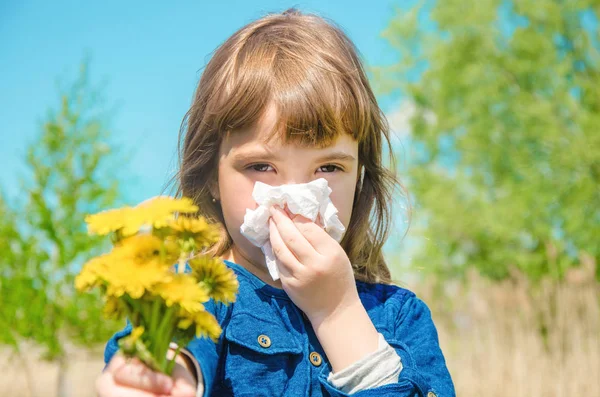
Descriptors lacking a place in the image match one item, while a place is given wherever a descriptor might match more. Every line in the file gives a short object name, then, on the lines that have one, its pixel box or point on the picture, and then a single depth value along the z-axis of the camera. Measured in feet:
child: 5.30
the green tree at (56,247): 17.84
